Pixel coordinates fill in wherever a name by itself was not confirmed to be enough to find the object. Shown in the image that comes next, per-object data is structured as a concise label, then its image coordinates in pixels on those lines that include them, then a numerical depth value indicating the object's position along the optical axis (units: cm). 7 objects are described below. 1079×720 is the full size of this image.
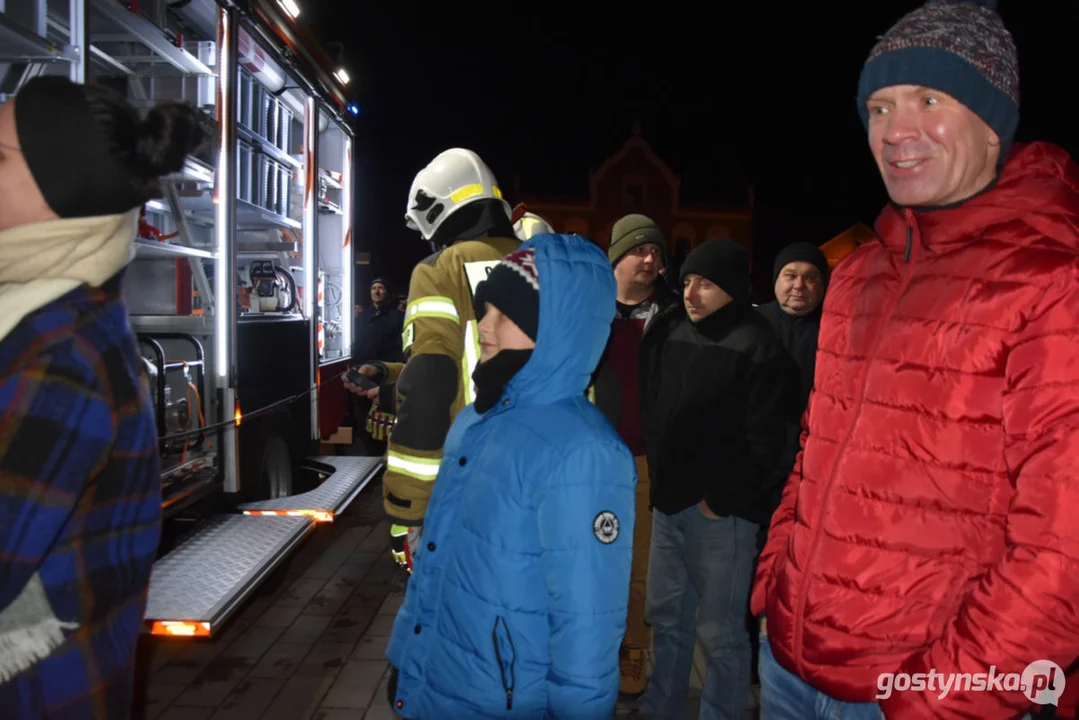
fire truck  353
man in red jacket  117
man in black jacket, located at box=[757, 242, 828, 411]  401
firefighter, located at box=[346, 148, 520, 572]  236
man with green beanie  352
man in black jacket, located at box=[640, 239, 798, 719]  294
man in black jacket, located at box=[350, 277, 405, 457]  873
